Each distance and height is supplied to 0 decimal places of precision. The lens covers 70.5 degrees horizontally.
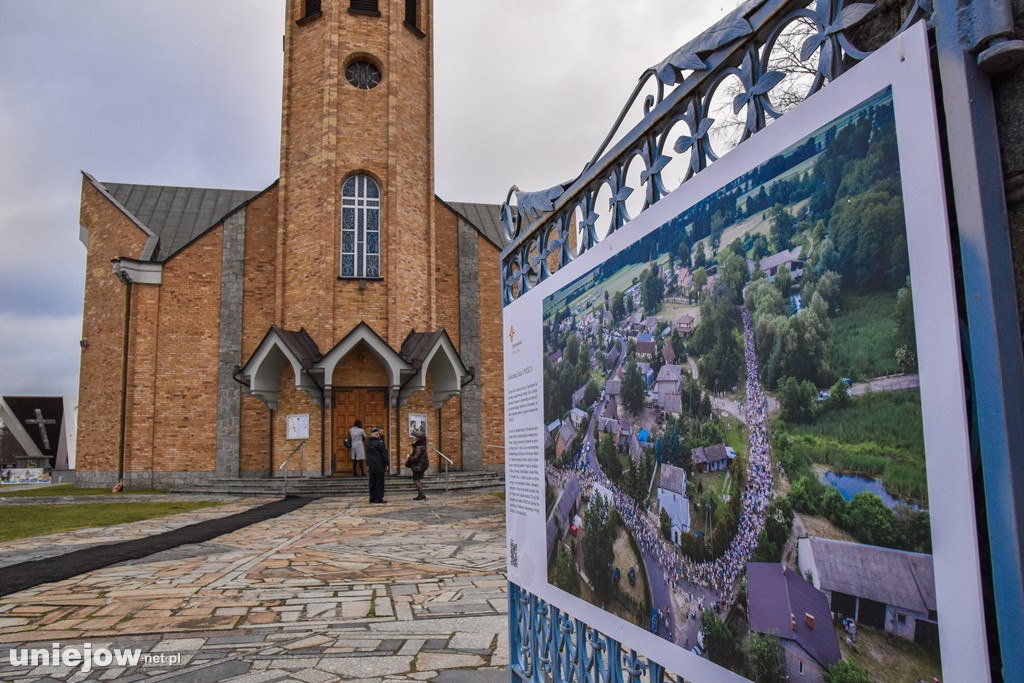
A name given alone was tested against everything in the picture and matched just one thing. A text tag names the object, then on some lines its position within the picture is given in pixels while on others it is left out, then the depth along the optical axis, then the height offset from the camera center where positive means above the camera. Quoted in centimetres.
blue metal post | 126 +21
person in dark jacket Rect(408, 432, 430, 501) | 1518 -44
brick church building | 1991 +403
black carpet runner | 663 -118
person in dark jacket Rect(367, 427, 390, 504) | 1420 -47
